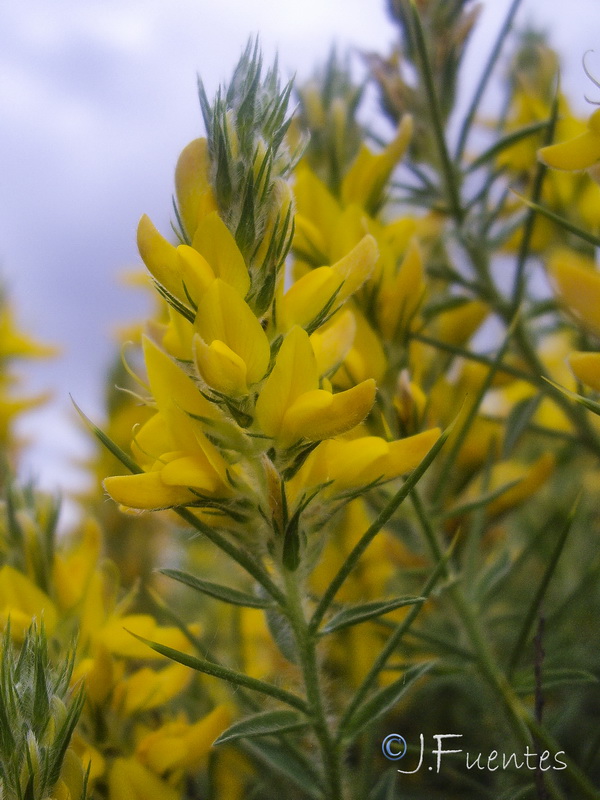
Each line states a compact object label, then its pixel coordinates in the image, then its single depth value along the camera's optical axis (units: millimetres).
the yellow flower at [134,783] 147
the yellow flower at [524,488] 185
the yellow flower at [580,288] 139
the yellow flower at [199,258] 133
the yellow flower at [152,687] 155
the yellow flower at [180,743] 151
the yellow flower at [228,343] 130
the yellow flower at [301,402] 132
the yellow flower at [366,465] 137
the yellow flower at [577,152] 139
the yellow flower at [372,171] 172
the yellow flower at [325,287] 138
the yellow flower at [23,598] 156
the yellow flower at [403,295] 165
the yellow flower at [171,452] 133
